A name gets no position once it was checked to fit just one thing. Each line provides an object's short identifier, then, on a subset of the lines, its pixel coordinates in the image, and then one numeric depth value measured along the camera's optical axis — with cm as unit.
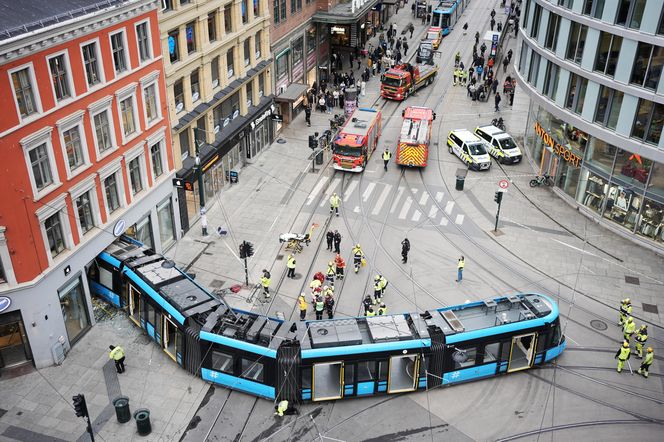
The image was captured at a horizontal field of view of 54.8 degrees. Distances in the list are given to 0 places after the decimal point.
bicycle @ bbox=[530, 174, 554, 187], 4706
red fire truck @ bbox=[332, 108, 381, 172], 4831
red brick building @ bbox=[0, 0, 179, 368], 2544
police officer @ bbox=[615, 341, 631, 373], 2931
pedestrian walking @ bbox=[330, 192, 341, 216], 4312
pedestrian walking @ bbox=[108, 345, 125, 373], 2853
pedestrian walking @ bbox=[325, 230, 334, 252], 3897
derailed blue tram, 2644
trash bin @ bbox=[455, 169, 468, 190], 4650
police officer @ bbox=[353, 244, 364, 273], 3691
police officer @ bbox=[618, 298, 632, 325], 3188
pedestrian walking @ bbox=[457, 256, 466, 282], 3598
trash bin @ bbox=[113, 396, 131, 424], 2638
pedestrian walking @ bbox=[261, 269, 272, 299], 3434
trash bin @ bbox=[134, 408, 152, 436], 2573
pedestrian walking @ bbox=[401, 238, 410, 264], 3766
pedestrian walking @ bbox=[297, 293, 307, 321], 3256
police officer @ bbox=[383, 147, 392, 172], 4981
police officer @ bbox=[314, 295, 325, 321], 3238
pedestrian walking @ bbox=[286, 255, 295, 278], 3606
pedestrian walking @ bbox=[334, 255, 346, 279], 3647
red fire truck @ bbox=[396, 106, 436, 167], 4912
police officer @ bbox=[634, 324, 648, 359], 3003
